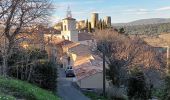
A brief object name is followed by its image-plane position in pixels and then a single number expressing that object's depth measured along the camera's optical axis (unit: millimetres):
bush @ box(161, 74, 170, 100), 16804
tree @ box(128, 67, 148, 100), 22040
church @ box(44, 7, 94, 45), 55770
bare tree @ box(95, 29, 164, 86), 28247
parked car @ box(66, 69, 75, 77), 32366
